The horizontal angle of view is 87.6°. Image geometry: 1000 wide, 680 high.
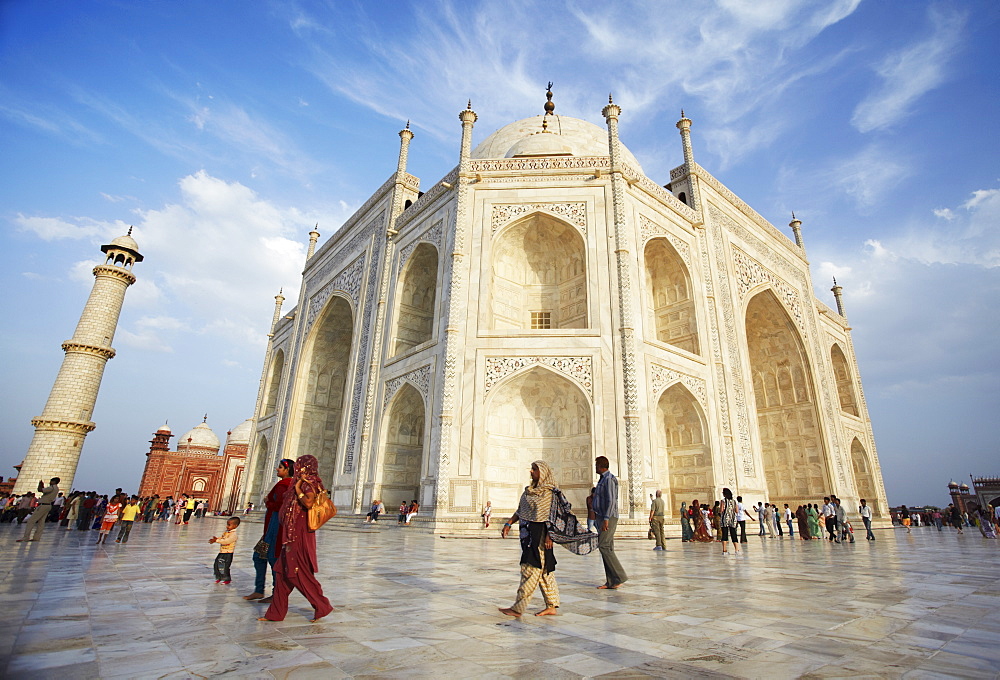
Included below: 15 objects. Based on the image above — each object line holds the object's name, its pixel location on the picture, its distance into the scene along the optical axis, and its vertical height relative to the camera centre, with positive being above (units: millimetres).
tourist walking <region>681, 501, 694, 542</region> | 10773 -245
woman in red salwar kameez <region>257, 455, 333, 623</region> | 2992 -266
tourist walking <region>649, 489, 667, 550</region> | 8633 -36
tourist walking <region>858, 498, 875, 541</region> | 11719 +115
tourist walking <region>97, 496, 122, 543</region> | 7882 -284
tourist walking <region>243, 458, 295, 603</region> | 3527 -155
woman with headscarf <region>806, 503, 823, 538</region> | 11953 -23
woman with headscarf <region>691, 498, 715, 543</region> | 10453 -152
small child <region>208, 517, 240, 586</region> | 4305 -440
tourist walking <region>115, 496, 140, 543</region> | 8266 -320
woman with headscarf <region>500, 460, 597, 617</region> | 3340 -128
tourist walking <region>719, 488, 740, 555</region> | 7590 -17
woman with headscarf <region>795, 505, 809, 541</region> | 11914 -61
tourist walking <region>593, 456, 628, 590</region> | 4223 -40
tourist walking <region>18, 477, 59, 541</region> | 7848 -228
